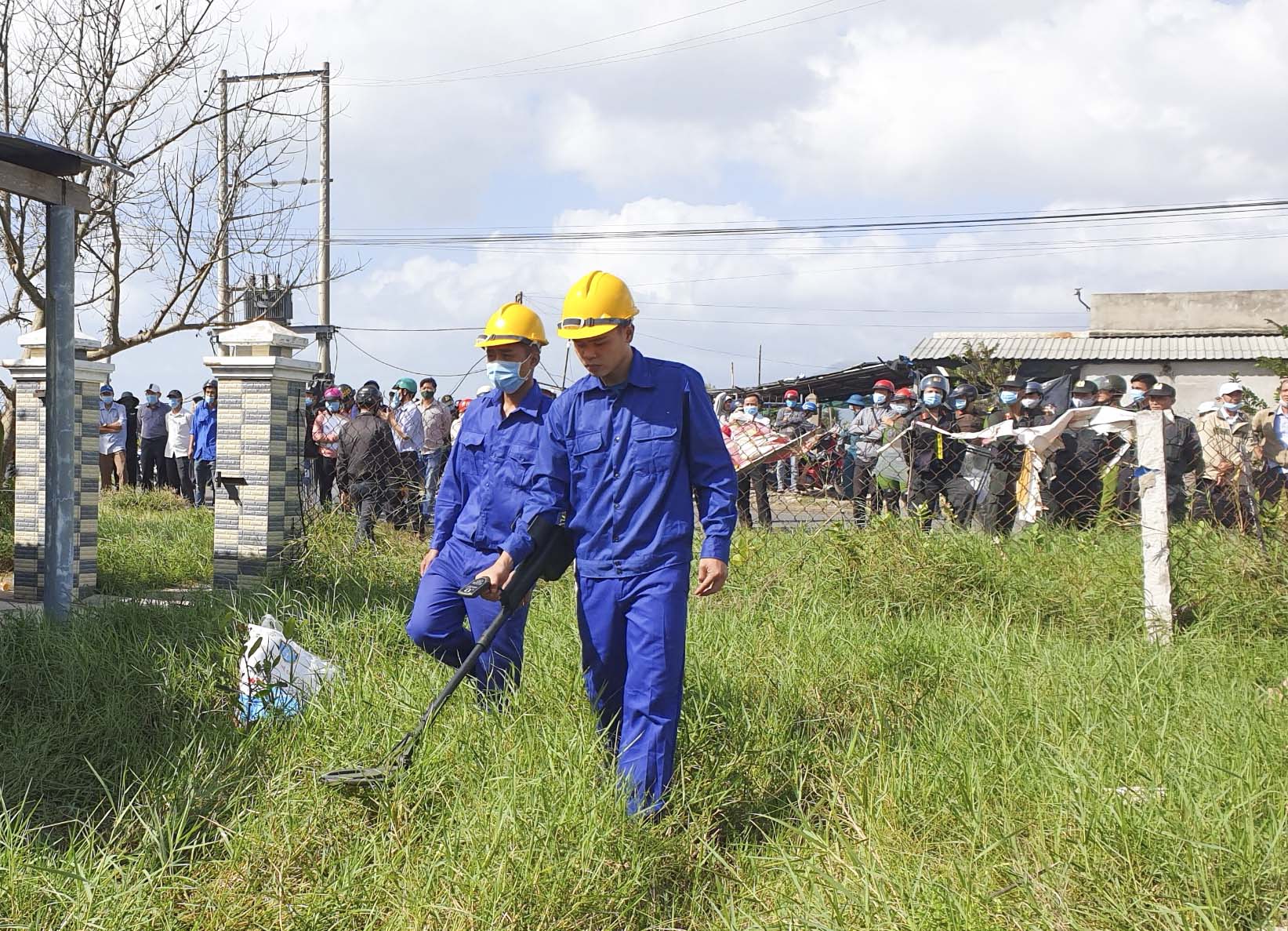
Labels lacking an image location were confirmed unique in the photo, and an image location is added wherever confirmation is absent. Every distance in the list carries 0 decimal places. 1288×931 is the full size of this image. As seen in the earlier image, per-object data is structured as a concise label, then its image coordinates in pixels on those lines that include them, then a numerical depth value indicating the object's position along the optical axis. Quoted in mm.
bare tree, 10648
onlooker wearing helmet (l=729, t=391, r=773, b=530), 9570
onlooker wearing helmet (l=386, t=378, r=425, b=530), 9414
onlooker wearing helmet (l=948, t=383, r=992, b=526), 8375
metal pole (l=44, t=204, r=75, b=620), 6473
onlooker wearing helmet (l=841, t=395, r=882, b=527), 8023
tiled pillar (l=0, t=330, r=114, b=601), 8086
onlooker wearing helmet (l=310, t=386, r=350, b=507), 13258
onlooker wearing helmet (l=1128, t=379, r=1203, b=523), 7570
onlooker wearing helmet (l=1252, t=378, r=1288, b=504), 6895
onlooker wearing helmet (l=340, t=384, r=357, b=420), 14273
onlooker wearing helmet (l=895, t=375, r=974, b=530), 8617
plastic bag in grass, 4617
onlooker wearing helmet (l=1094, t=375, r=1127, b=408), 10141
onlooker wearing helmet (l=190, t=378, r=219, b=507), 14656
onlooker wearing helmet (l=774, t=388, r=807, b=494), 9711
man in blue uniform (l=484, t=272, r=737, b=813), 3846
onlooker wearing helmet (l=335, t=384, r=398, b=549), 9445
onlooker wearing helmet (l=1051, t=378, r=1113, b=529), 7414
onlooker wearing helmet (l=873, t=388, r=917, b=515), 8406
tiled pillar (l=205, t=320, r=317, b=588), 7559
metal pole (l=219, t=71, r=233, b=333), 11734
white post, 5922
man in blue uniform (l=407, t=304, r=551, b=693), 4738
